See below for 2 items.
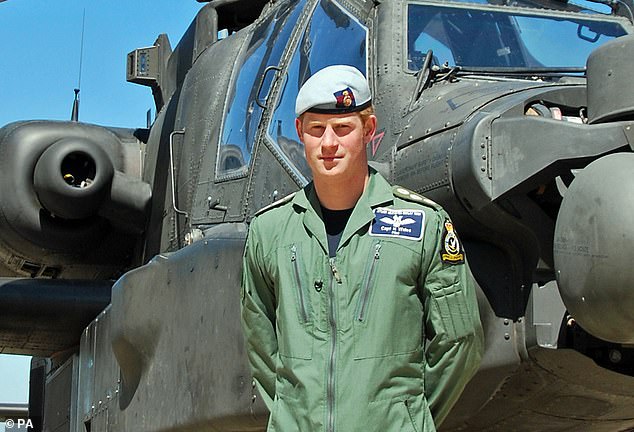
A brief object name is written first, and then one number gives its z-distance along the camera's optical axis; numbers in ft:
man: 8.62
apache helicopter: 11.64
